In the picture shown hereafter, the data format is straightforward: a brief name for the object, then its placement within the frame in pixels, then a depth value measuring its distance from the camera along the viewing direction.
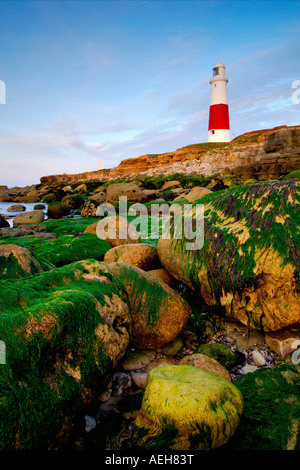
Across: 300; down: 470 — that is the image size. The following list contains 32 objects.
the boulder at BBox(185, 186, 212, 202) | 12.07
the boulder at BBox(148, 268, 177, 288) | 4.46
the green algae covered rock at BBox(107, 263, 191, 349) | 3.24
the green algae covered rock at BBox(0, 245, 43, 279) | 3.69
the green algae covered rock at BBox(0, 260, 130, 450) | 1.83
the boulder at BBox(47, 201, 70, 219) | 16.42
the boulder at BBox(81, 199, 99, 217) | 14.85
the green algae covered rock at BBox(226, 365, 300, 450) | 1.95
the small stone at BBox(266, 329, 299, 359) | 3.07
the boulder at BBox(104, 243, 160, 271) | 4.79
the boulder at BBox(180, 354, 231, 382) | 2.68
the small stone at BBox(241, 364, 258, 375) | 2.89
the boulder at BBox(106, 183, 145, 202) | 16.75
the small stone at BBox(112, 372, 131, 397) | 2.65
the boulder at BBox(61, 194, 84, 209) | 20.27
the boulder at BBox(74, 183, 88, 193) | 31.71
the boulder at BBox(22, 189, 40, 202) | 30.22
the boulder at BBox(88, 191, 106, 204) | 18.29
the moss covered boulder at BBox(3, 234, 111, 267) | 6.14
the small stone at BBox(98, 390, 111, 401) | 2.55
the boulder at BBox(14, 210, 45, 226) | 13.85
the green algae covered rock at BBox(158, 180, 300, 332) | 3.11
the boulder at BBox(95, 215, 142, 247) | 6.82
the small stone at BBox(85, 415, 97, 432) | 2.24
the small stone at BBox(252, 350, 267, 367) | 2.99
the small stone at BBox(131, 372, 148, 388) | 2.74
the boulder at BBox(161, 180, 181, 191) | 22.02
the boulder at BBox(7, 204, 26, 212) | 21.45
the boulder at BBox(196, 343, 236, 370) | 2.99
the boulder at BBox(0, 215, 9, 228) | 12.58
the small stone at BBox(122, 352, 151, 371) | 2.99
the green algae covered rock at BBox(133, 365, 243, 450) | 1.84
